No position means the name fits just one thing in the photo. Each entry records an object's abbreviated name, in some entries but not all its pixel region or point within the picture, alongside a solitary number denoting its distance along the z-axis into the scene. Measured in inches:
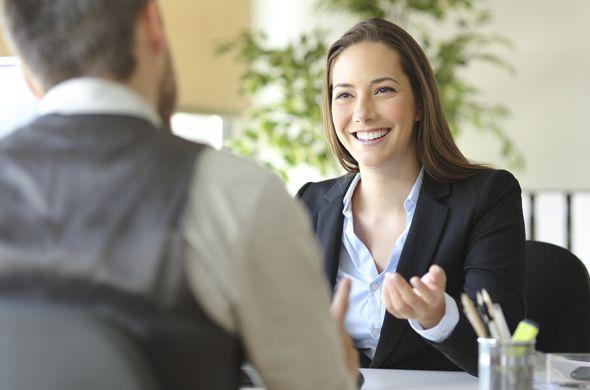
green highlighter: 61.0
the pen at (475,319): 61.4
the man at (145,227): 45.6
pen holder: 61.1
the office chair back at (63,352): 41.3
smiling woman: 76.3
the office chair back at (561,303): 80.0
